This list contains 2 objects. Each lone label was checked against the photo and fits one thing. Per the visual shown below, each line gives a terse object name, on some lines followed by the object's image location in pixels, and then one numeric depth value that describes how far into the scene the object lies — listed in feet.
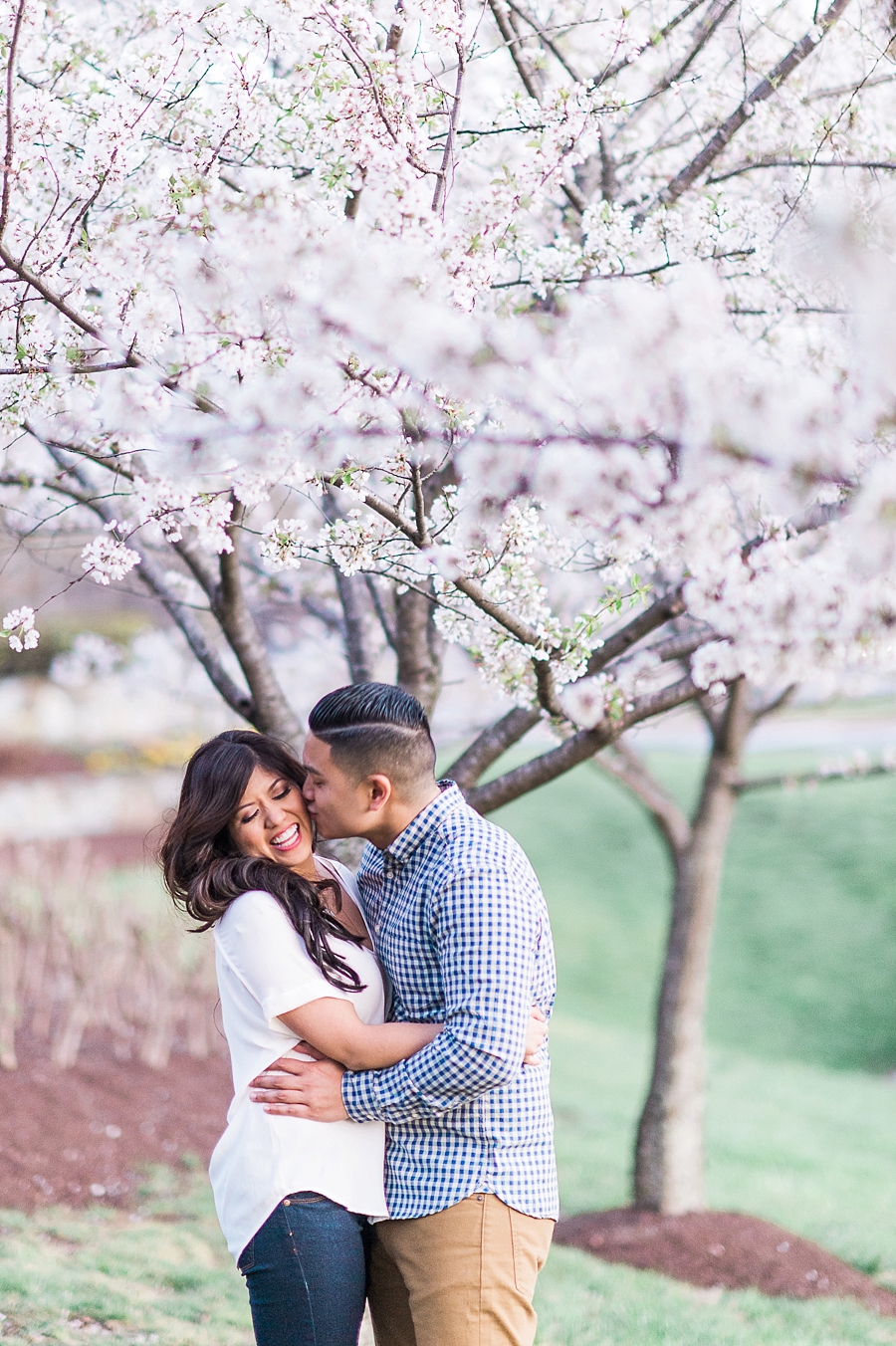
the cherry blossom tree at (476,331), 17.27
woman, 17.66
